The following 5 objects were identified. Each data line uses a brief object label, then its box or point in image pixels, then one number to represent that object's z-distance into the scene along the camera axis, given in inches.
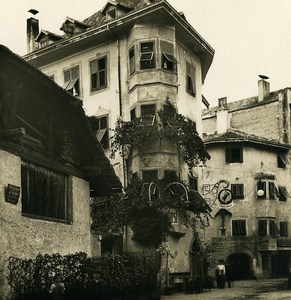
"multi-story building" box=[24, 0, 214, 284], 1179.3
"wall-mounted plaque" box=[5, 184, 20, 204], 541.6
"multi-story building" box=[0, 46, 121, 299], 538.9
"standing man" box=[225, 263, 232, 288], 1235.3
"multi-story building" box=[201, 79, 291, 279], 1721.2
